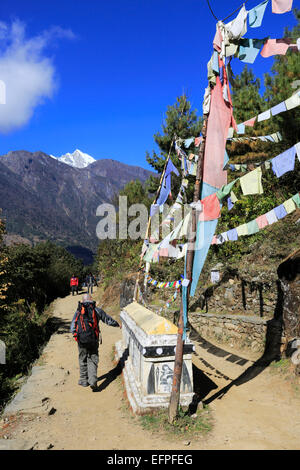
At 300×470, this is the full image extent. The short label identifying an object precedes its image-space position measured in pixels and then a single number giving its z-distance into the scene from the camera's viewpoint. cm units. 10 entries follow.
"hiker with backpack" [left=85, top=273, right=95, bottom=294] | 2142
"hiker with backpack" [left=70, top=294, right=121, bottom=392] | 570
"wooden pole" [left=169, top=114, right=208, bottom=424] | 421
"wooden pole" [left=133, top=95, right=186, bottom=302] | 1017
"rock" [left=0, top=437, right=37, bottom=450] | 374
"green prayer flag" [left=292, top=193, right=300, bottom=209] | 383
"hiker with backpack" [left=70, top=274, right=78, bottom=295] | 2400
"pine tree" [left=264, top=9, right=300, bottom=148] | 944
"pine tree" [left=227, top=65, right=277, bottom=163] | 1248
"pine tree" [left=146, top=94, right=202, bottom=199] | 1658
